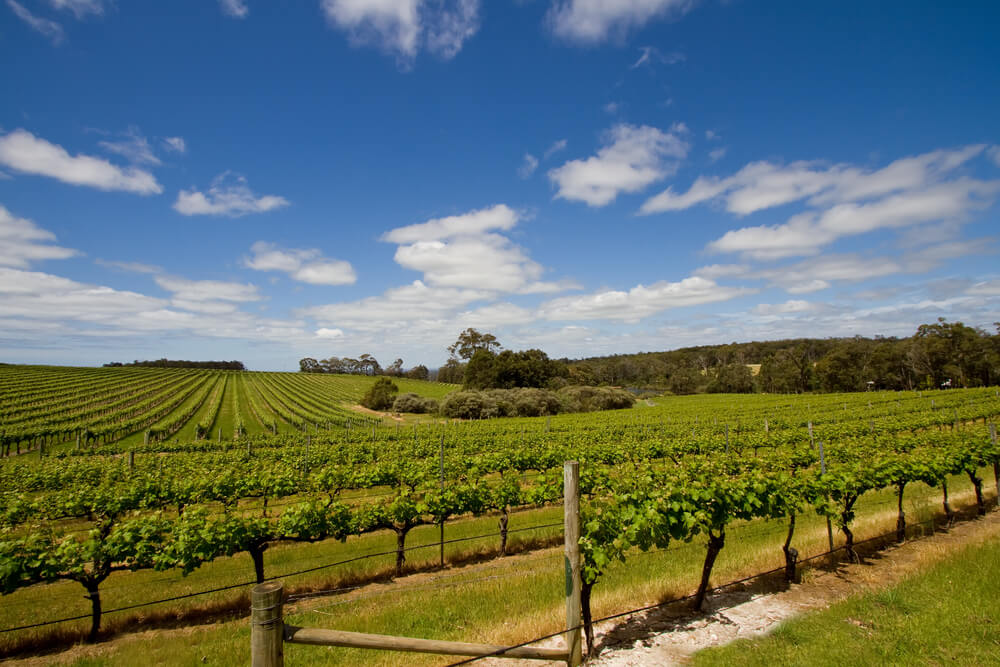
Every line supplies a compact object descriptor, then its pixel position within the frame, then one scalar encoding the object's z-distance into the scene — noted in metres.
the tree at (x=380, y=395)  68.44
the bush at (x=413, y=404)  64.31
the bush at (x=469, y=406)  57.84
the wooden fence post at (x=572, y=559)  4.05
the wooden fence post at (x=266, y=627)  2.64
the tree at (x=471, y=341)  93.56
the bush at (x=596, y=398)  66.69
